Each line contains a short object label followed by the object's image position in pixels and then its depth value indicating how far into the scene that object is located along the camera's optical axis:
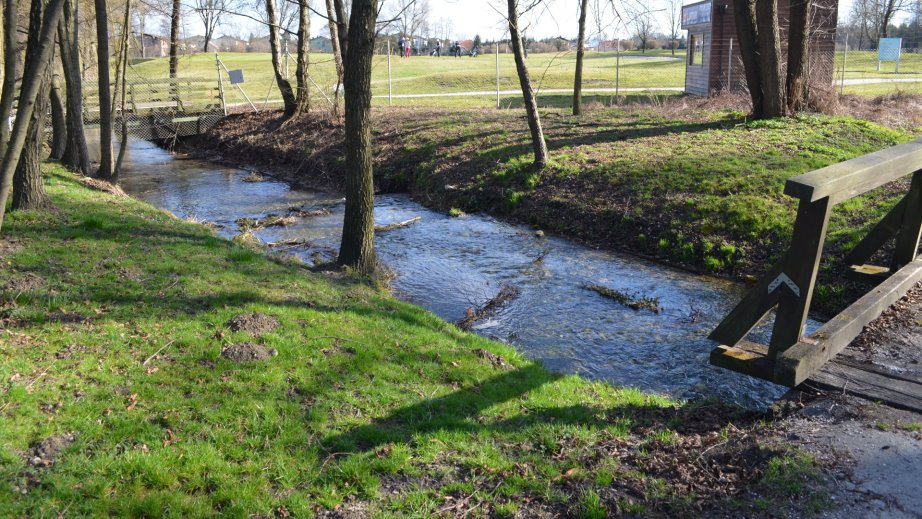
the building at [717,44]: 30.34
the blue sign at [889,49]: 42.88
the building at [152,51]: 90.31
